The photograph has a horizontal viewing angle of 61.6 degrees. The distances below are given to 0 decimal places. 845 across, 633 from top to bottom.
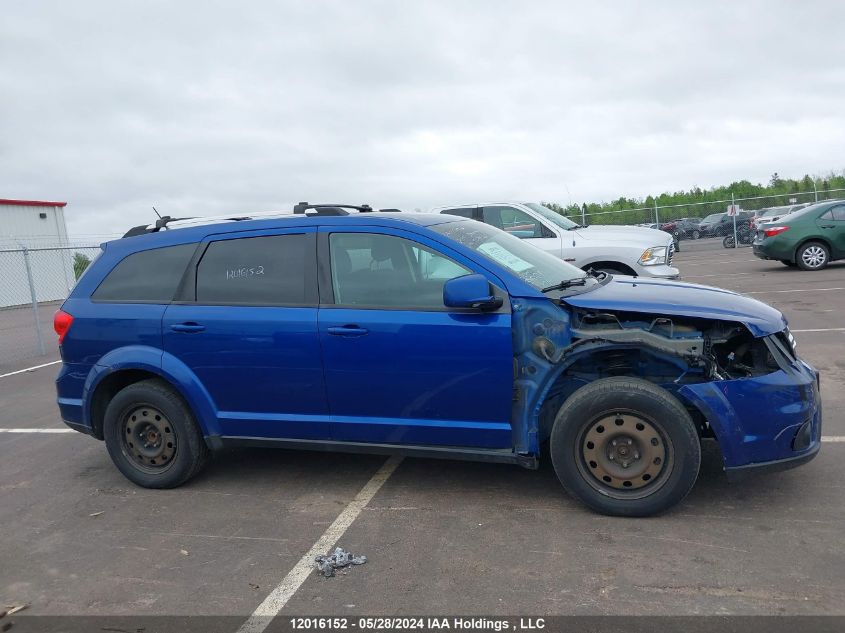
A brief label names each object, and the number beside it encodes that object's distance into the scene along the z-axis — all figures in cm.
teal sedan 1580
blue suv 395
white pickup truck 987
